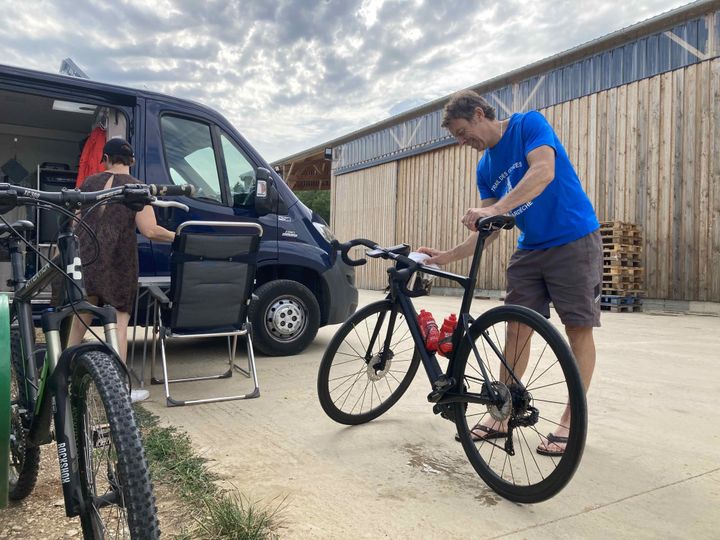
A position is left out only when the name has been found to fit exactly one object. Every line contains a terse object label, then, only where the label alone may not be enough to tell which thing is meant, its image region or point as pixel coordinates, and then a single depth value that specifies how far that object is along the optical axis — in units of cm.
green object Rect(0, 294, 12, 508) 168
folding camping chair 375
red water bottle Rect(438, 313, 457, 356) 263
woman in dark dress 336
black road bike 219
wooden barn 977
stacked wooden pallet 1034
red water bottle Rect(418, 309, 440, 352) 271
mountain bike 137
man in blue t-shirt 269
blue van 460
